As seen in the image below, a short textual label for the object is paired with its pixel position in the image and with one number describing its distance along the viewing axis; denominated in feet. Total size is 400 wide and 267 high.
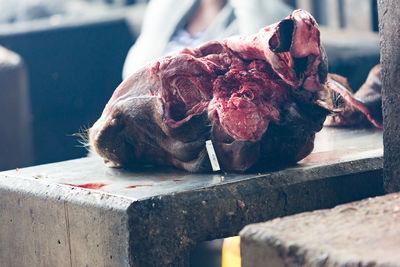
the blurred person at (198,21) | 18.12
